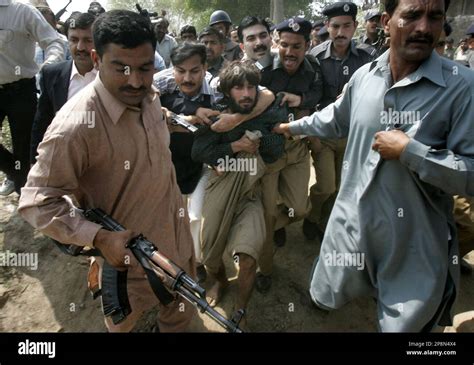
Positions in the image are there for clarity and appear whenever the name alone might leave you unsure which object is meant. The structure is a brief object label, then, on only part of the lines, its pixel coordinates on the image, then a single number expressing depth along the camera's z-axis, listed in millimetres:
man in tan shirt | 1546
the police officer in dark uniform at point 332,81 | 3336
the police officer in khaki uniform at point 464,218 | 2498
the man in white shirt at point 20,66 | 3230
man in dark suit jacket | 2672
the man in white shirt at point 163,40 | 6031
